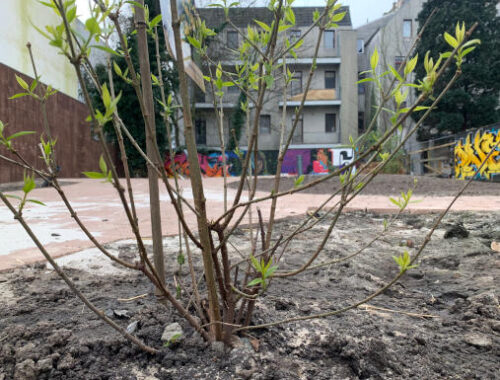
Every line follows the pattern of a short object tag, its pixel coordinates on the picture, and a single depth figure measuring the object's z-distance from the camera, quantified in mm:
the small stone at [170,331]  1025
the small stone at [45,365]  919
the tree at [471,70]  16812
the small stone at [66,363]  937
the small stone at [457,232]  2346
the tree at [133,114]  12766
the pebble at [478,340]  1130
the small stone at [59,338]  1004
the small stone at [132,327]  1074
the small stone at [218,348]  993
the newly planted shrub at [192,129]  639
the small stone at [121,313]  1180
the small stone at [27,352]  951
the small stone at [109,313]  1189
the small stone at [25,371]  898
